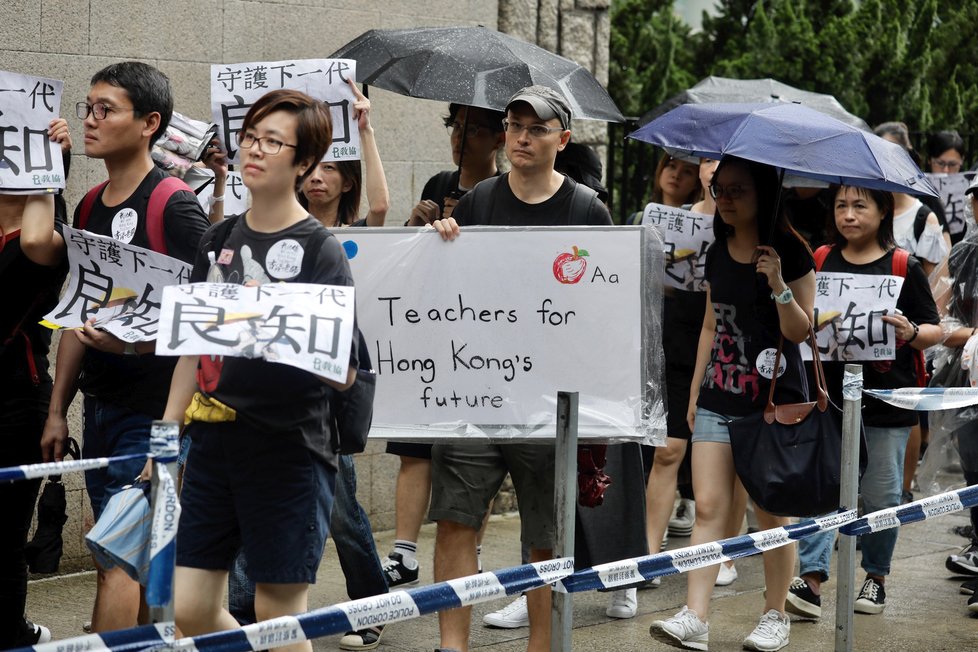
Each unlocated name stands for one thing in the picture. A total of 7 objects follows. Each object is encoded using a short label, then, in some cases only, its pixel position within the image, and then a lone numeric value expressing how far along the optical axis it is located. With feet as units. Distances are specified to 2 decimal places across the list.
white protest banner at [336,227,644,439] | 31.48
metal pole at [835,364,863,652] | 34.24
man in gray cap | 33.01
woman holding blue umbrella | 36.83
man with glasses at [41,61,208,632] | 30.19
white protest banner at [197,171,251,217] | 39.22
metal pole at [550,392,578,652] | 29.07
